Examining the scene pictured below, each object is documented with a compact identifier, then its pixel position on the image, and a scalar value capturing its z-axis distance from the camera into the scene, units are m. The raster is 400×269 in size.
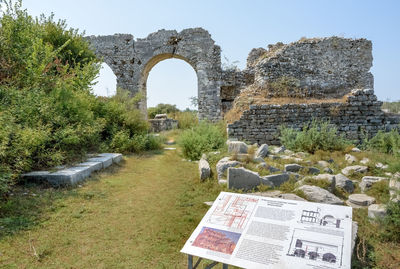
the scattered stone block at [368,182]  3.93
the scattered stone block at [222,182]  4.56
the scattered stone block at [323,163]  5.27
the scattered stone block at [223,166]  4.83
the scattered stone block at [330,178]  3.94
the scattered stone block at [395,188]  2.93
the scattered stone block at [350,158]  5.48
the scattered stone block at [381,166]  4.79
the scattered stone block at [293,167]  4.80
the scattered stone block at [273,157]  5.73
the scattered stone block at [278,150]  6.43
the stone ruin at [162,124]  14.76
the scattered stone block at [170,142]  10.61
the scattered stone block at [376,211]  2.90
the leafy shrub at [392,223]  2.71
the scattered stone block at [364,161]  5.13
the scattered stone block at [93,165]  5.45
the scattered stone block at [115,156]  6.55
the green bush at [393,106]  12.46
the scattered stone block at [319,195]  3.41
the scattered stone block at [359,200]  3.54
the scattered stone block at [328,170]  4.84
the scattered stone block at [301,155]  5.99
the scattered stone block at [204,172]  5.07
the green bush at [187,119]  14.27
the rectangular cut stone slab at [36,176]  4.56
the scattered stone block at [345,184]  4.07
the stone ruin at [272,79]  8.21
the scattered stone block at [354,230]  2.45
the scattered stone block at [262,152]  5.83
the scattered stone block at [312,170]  4.74
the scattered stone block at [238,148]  5.84
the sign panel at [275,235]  1.78
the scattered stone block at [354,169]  4.75
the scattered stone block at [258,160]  5.16
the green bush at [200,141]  7.24
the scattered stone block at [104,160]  5.99
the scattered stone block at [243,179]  4.22
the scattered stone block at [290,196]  3.45
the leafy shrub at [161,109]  22.67
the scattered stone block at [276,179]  4.27
